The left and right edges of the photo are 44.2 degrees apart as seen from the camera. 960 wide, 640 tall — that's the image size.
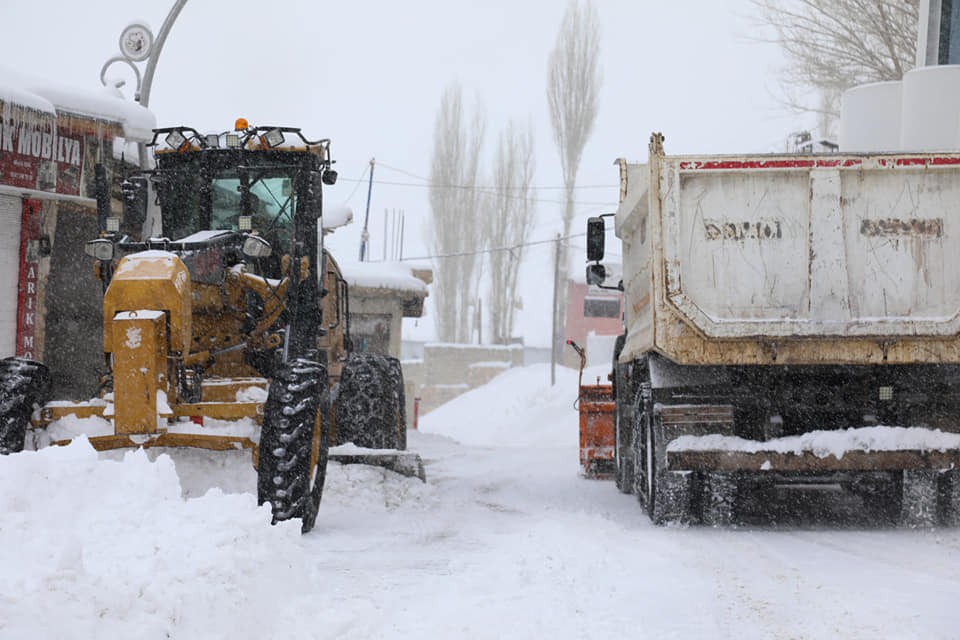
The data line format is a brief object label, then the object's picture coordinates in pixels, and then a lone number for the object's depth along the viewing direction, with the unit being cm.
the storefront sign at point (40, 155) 1444
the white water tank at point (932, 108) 1644
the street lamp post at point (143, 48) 1520
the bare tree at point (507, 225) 5594
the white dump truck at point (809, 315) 912
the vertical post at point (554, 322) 4132
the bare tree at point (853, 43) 2494
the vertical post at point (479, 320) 5983
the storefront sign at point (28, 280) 1515
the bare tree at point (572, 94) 5038
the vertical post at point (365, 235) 4216
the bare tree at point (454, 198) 5450
